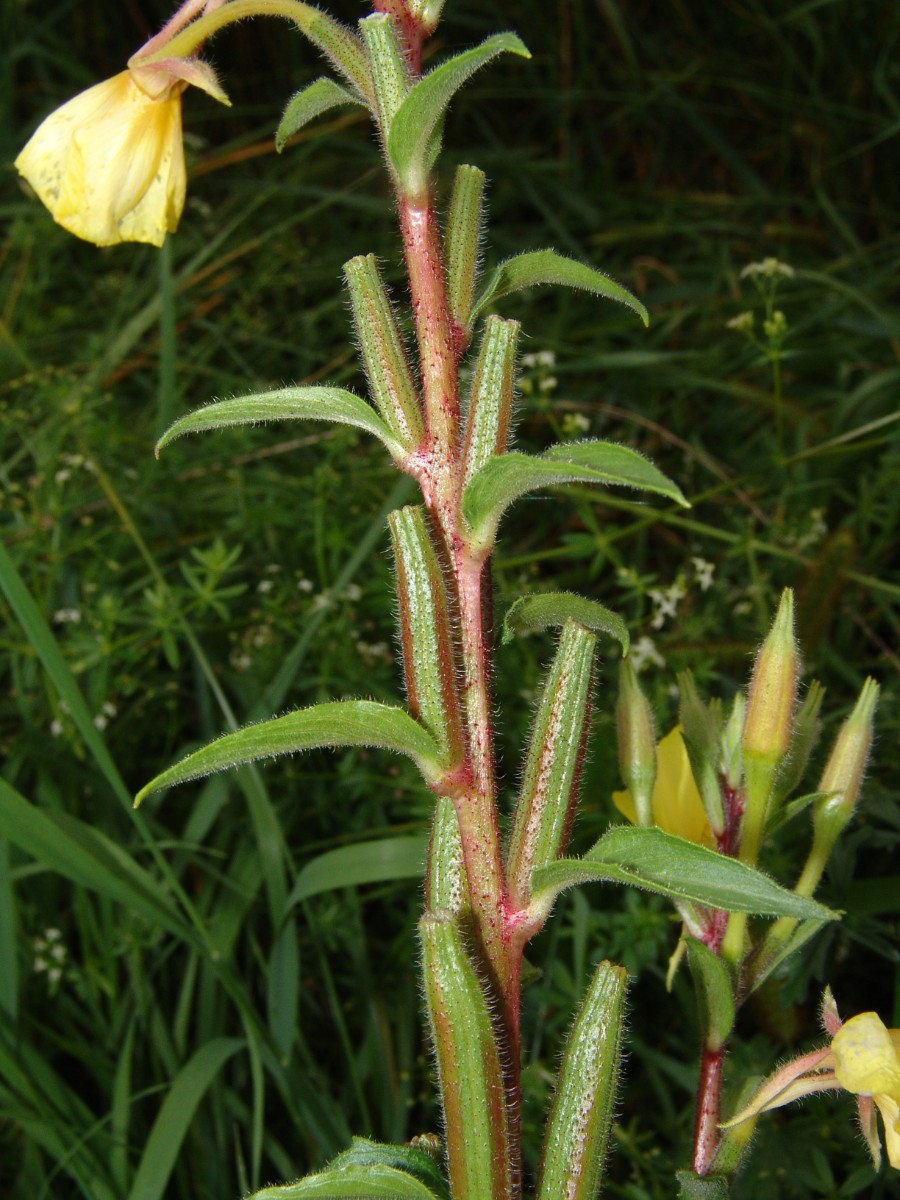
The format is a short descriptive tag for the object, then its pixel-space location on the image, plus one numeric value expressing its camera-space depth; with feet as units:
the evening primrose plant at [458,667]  0.67
